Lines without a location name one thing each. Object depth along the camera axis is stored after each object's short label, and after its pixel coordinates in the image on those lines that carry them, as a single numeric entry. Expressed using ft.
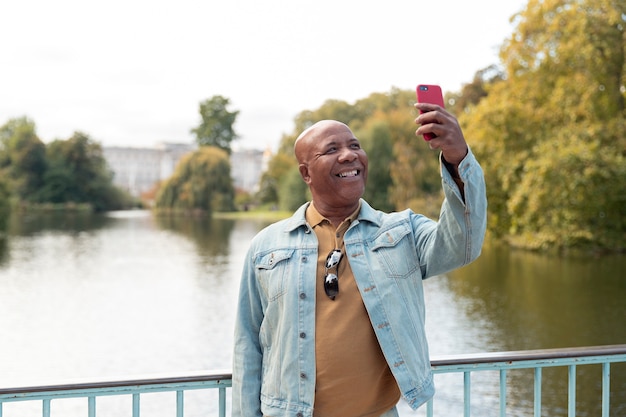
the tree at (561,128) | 65.98
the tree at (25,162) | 211.20
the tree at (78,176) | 213.25
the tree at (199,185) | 165.78
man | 6.50
